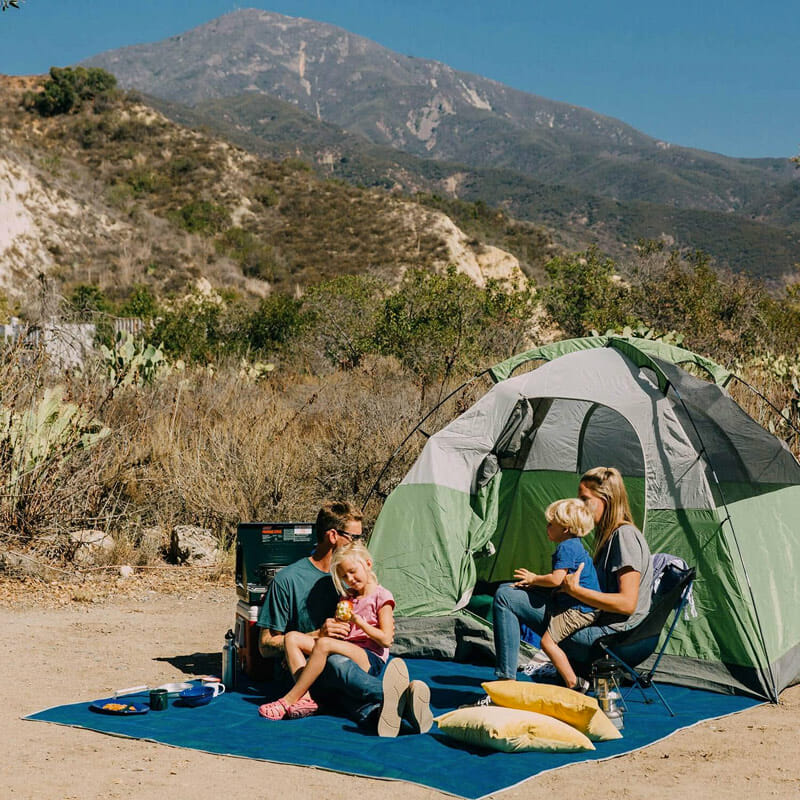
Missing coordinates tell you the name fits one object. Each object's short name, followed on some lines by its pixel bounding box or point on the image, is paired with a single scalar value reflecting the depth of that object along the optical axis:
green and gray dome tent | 5.85
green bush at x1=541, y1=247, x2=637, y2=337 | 19.17
